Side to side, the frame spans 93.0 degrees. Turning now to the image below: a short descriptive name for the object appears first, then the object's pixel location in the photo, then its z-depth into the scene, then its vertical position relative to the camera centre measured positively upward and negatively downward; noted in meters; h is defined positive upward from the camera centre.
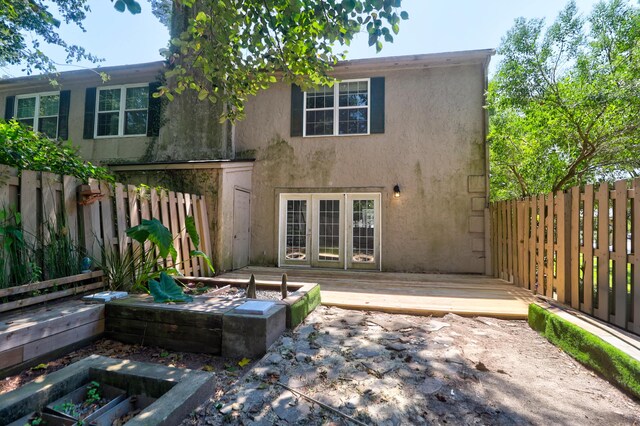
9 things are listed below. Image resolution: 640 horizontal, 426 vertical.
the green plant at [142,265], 3.57 -0.62
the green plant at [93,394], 2.11 -1.23
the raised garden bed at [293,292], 3.63 -1.00
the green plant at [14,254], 2.96 -0.37
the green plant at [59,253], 3.38 -0.40
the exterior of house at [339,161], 7.57 +1.69
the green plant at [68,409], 1.90 -1.20
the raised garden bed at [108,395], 1.79 -1.14
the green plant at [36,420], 1.80 -1.21
